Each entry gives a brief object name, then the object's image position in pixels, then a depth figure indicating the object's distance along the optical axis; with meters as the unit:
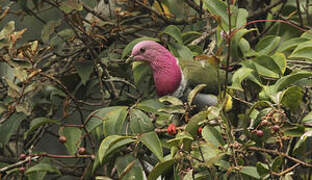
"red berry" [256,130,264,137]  4.35
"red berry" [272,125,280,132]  4.33
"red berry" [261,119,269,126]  4.34
